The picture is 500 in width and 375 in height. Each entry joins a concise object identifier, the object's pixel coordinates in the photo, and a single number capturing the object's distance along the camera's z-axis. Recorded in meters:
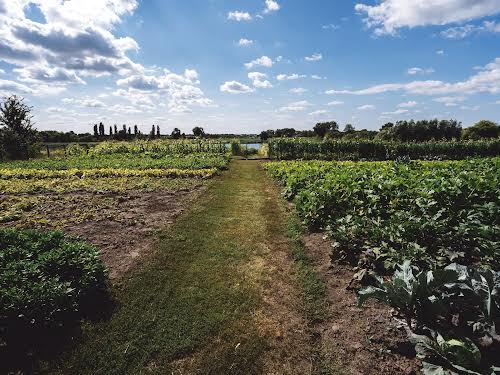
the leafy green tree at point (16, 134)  31.18
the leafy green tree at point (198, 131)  73.88
